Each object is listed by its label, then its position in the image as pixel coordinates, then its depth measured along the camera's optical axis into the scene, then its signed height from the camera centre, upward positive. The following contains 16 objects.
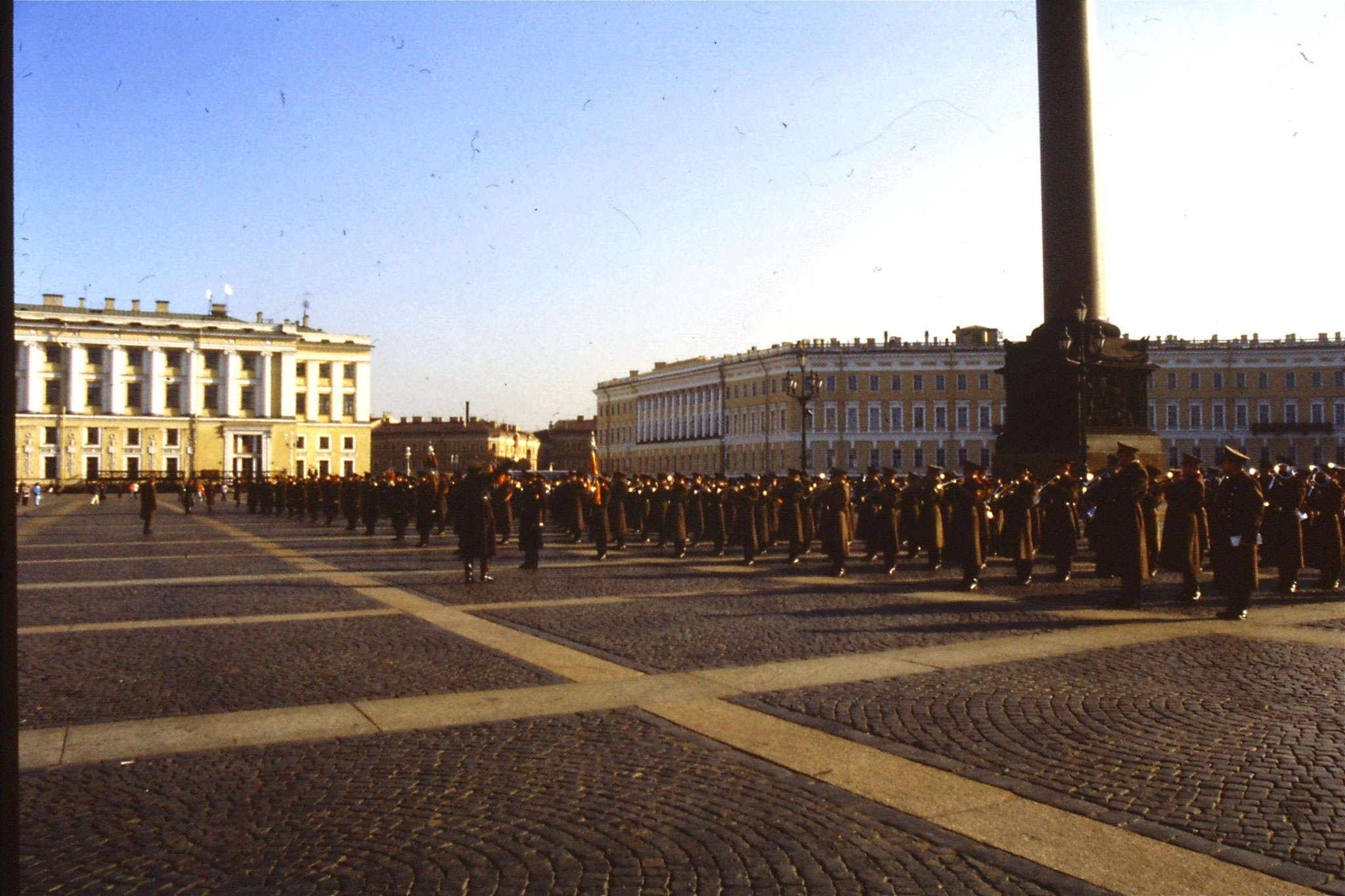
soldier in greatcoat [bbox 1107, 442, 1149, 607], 12.16 -0.60
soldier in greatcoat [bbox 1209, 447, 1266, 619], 11.23 -0.63
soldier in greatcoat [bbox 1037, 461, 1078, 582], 15.14 -0.51
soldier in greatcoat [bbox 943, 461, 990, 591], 14.62 -0.55
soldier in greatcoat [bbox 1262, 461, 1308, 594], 13.97 -0.74
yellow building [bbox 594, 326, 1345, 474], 94.56 +6.31
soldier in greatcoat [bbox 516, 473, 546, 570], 17.52 -0.63
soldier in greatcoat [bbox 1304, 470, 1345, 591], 14.60 -0.78
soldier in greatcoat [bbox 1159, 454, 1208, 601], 12.70 -0.58
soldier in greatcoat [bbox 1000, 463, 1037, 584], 14.98 -0.64
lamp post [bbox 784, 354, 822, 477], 30.08 +2.44
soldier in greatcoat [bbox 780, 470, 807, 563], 19.09 -0.52
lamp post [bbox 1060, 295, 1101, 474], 20.95 +2.29
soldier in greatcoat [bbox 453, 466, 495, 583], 15.10 -0.43
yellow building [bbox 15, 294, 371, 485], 99.25 +8.56
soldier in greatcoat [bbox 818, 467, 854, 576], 16.69 -0.62
